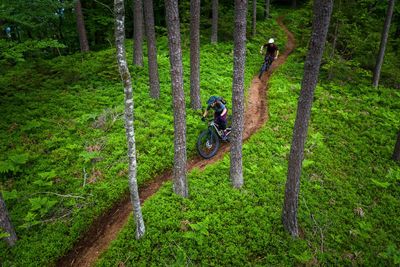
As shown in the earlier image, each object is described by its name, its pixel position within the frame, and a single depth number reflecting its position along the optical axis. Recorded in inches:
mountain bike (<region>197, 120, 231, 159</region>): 443.2
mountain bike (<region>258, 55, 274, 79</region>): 730.2
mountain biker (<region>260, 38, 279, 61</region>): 709.3
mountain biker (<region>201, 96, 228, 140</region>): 444.5
